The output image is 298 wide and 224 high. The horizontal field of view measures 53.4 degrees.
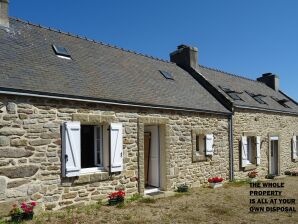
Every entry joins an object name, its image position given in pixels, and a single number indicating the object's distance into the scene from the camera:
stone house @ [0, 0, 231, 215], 6.39
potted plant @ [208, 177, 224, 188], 10.54
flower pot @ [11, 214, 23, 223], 5.89
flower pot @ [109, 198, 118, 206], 7.53
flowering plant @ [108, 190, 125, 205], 7.56
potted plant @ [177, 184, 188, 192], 9.54
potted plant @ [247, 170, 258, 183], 12.57
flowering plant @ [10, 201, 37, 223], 5.90
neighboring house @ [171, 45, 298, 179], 12.51
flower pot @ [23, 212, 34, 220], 6.03
